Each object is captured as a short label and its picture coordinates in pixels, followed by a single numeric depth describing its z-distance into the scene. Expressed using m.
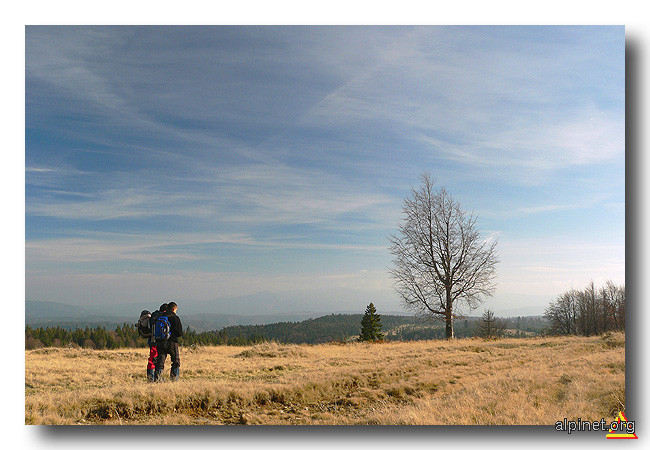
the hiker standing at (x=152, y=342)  8.95
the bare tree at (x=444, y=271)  17.27
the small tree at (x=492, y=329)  28.84
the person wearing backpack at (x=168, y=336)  8.88
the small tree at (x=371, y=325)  30.34
